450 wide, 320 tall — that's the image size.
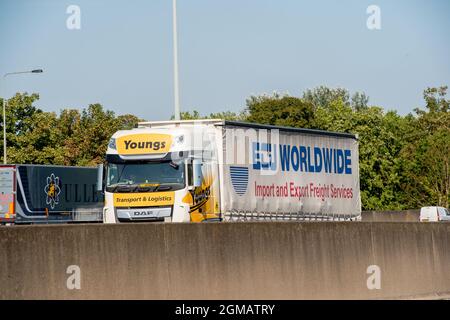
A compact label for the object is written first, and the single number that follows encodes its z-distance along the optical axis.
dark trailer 53.03
